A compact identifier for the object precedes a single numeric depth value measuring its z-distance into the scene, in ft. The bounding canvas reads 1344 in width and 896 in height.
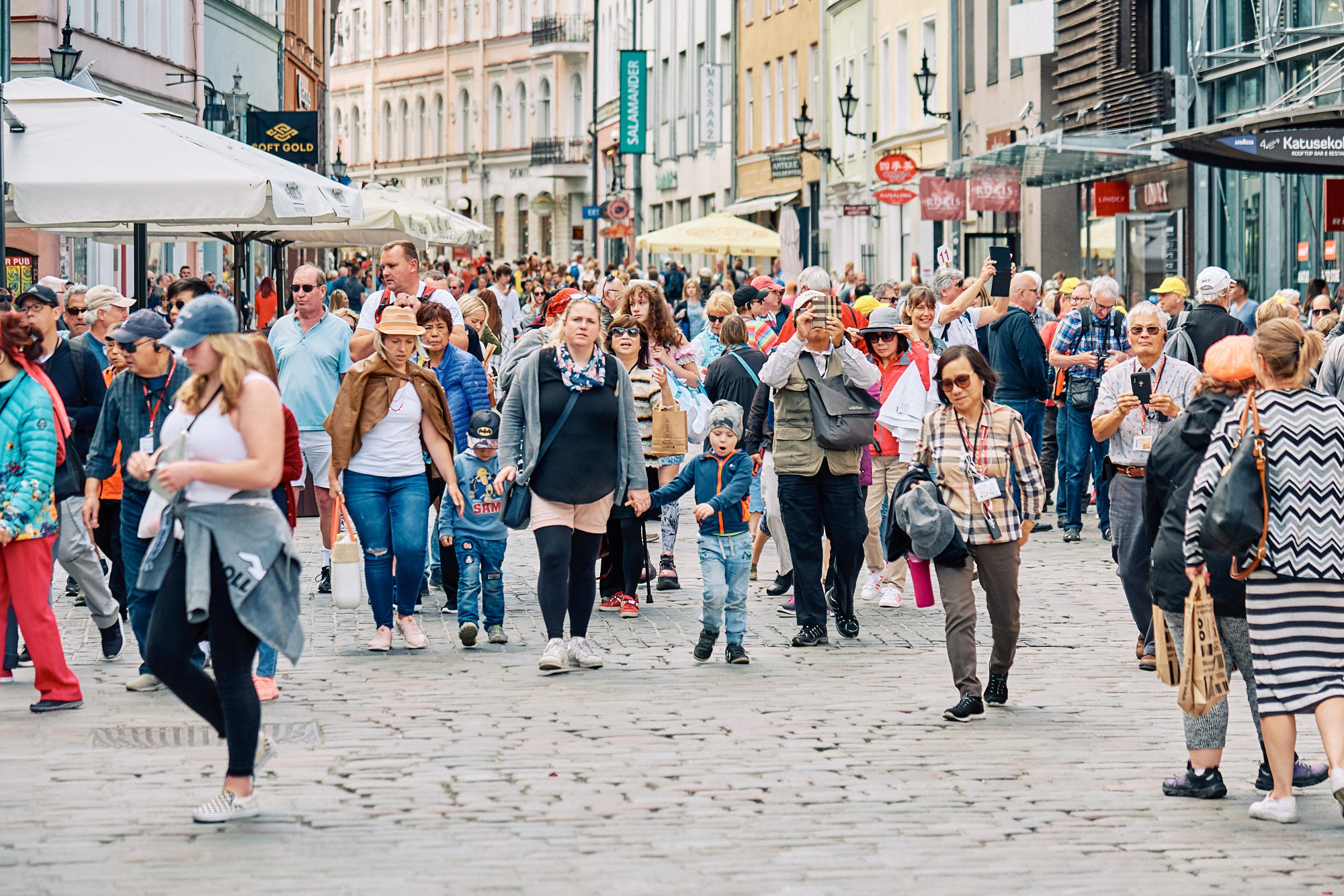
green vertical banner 210.59
